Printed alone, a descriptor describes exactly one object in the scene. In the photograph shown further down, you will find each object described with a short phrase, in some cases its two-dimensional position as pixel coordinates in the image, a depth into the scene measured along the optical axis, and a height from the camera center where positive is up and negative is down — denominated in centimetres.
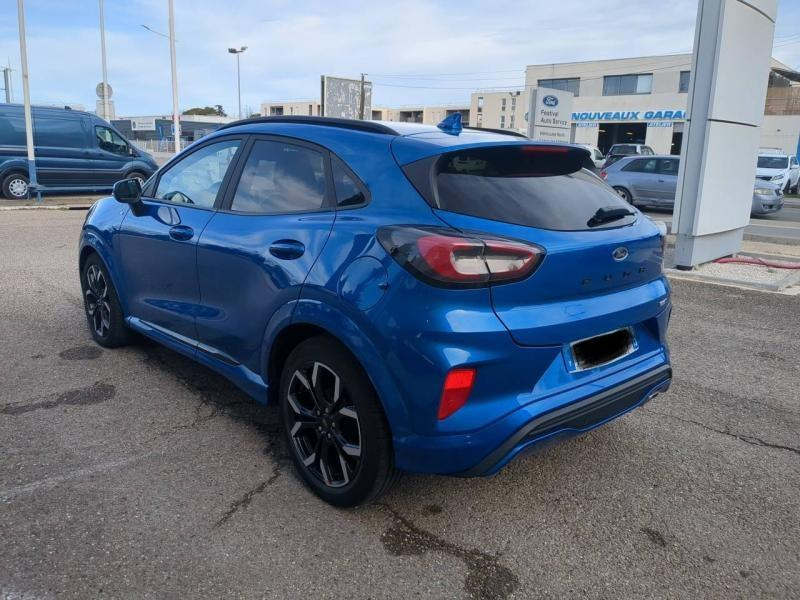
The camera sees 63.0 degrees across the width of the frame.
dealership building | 4781 +568
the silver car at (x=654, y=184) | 1692 -23
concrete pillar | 781 +71
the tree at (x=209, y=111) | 12478 +904
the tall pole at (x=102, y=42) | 3306 +558
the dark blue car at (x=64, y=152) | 1675 +3
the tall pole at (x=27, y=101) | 1541 +116
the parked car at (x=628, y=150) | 3122 +114
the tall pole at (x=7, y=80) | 4273 +459
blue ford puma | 241 -52
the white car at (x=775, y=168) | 2269 +37
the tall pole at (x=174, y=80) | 2072 +243
